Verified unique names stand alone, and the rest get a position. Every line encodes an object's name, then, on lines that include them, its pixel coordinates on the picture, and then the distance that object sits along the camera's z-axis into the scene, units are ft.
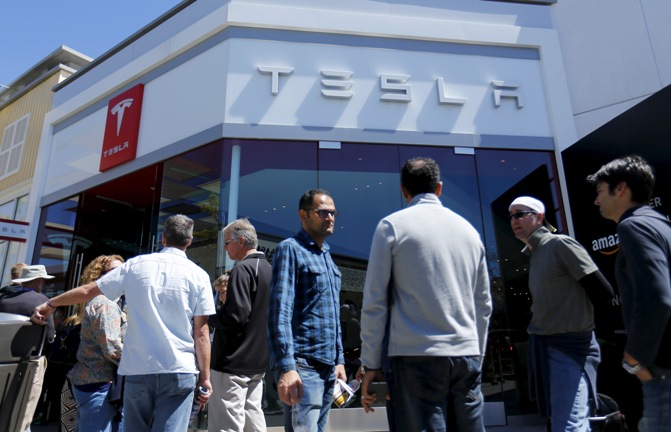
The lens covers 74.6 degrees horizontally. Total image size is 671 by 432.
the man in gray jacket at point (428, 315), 5.88
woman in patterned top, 10.73
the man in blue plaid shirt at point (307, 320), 7.36
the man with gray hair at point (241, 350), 10.62
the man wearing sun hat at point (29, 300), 13.75
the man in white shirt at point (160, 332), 8.43
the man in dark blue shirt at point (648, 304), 6.38
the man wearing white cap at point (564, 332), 8.77
